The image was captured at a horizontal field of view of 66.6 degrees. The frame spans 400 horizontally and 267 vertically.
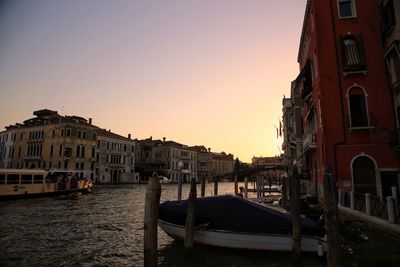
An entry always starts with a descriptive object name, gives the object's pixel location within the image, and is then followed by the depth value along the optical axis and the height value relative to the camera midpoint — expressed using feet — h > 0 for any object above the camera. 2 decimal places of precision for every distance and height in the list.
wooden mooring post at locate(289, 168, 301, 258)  23.73 -3.35
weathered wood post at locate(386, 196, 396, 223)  26.48 -2.67
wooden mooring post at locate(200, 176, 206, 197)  56.56 -1.38
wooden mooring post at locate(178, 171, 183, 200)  44.48 -0.46
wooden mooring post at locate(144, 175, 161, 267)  19.49 -2.60
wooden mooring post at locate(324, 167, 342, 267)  17.34 -2.46
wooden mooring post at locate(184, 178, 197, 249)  26.16 -3.46
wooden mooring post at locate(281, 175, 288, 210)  50.62 -2.26
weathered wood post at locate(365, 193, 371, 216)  32.31 -2.50
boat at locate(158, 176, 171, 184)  200.92 +0.59
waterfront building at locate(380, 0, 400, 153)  41.24 +18.45
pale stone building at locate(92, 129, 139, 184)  167.32 +13.10
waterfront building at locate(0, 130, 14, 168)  163.53 +17.83
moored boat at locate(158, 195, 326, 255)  24.09 -3.80
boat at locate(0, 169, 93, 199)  71.41 -0.58
